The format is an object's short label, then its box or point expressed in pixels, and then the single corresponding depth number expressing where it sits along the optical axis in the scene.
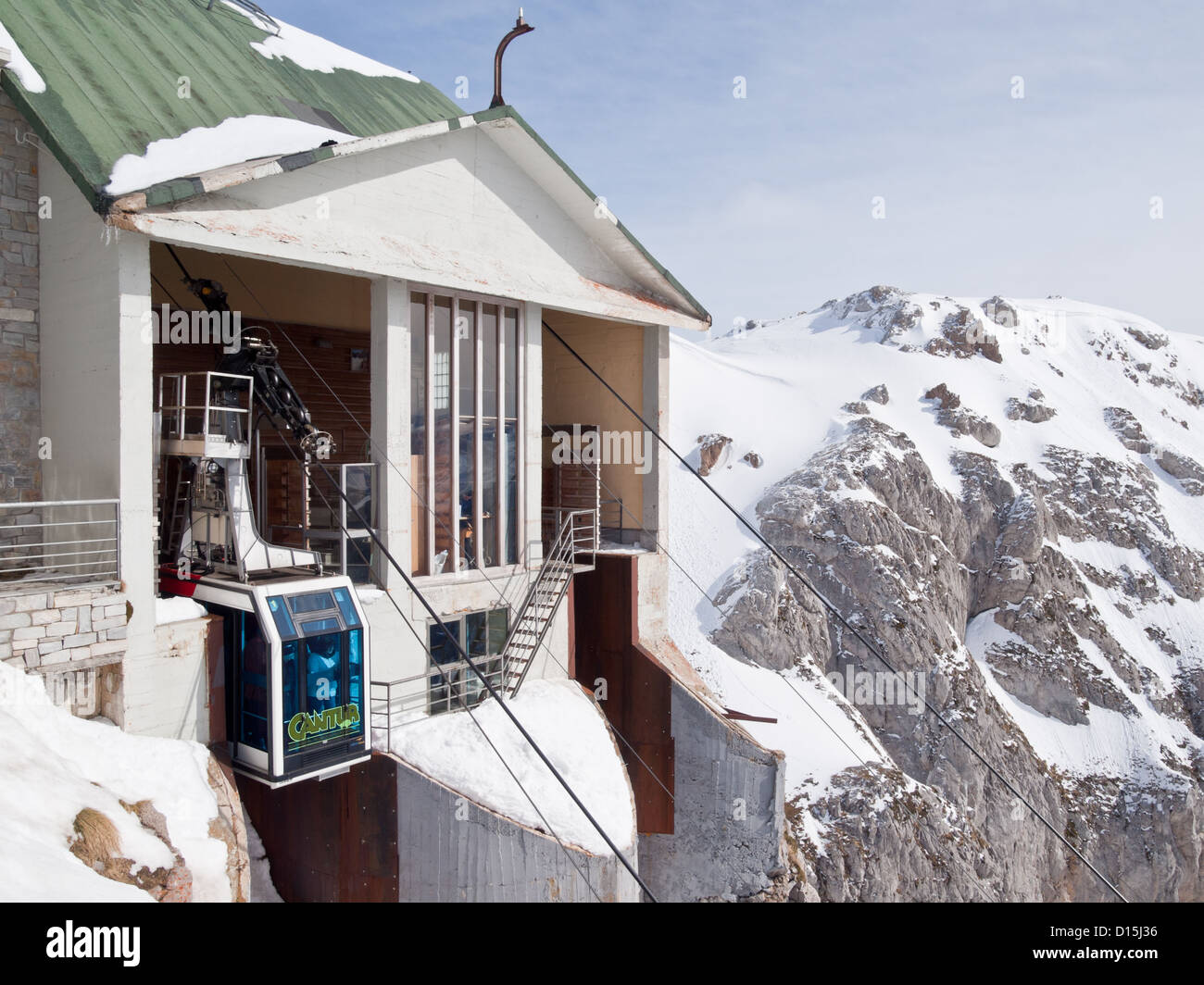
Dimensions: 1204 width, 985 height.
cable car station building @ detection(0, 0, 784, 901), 10.97
